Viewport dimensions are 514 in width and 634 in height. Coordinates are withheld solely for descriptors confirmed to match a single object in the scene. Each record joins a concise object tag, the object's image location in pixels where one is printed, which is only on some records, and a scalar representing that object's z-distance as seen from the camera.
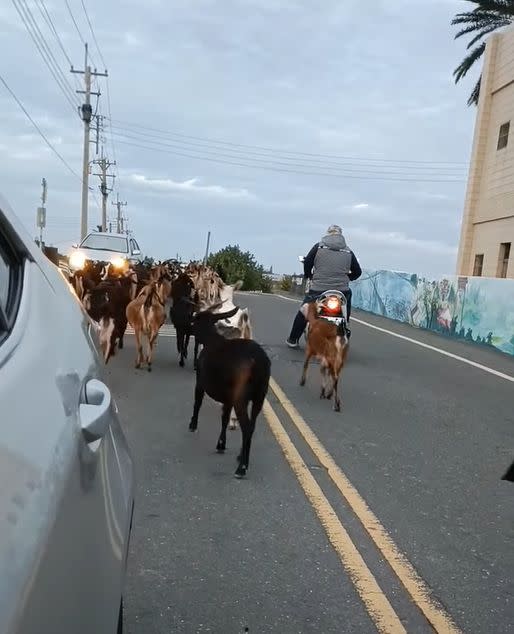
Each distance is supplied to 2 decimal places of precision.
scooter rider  10.24
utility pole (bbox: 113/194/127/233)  102.56
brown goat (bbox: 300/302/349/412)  7.82
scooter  9.28
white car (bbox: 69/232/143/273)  19.53
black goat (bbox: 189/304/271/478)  5.15
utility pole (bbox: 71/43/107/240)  39.12
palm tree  28.20
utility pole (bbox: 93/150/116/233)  63.16
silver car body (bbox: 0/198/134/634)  1.18
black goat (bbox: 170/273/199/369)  8.20
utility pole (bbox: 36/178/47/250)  26.88
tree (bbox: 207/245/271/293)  36.66
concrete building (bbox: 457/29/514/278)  28.03
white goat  6.47
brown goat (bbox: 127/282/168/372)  9.10
